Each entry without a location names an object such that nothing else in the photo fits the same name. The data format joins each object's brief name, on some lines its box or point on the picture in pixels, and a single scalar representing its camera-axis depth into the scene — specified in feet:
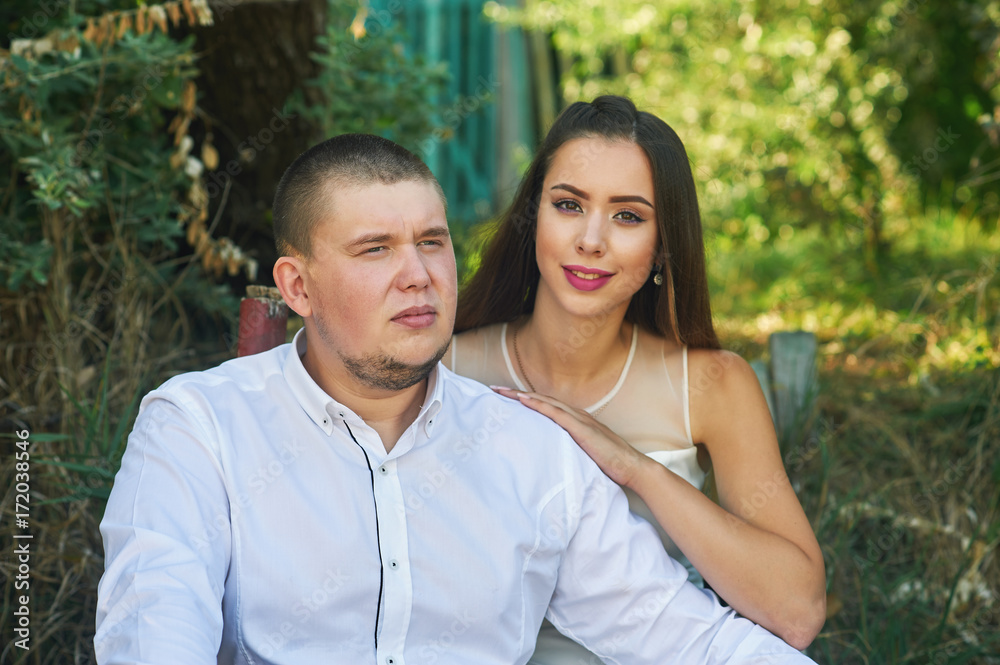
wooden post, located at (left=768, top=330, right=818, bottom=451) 13.05
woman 8.26
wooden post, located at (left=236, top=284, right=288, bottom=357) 8.89
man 6.70
